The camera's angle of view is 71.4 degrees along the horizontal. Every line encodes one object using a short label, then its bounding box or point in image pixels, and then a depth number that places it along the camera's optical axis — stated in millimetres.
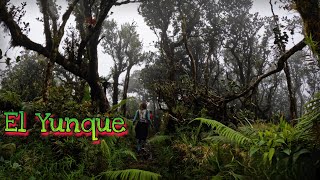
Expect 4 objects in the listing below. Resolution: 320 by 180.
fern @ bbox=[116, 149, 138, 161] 5655
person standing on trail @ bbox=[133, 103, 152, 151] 6626
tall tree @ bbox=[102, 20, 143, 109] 22832
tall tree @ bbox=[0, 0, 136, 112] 7970
